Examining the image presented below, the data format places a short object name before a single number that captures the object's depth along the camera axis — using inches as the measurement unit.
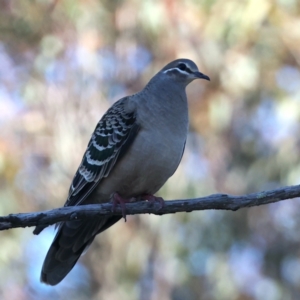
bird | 311.3
